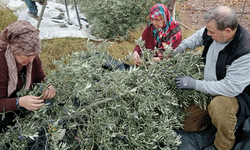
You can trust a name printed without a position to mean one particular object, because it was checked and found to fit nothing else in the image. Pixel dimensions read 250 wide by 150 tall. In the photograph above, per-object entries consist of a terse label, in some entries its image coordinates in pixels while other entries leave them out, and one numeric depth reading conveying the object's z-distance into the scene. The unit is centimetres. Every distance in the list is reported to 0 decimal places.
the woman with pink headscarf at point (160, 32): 296
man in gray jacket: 203
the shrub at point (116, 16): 470
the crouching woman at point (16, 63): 170
